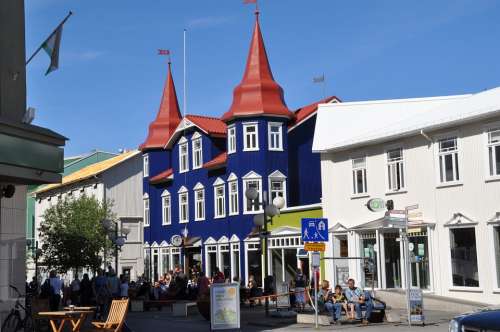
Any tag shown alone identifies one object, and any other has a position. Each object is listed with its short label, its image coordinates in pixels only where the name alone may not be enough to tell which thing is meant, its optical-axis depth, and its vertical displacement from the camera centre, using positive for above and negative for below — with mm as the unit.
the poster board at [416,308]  19938 -1241
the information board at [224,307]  18125 -1004
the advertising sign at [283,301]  24828 -1220
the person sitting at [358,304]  21266 -1180
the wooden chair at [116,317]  16391 -1066
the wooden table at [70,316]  16250 -1023
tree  49656 +2103
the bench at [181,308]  26797 -1489
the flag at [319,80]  44284 +10205
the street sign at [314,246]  19744 +381
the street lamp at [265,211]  23969 +1579
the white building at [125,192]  56281 +5487
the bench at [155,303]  31594 -1535
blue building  39688 +4873
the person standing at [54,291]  25281 -769
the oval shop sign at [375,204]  22031 +1557
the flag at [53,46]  16897 +4725
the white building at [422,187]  25406 +2565
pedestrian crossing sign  19688 +806
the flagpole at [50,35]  16609 +4979
